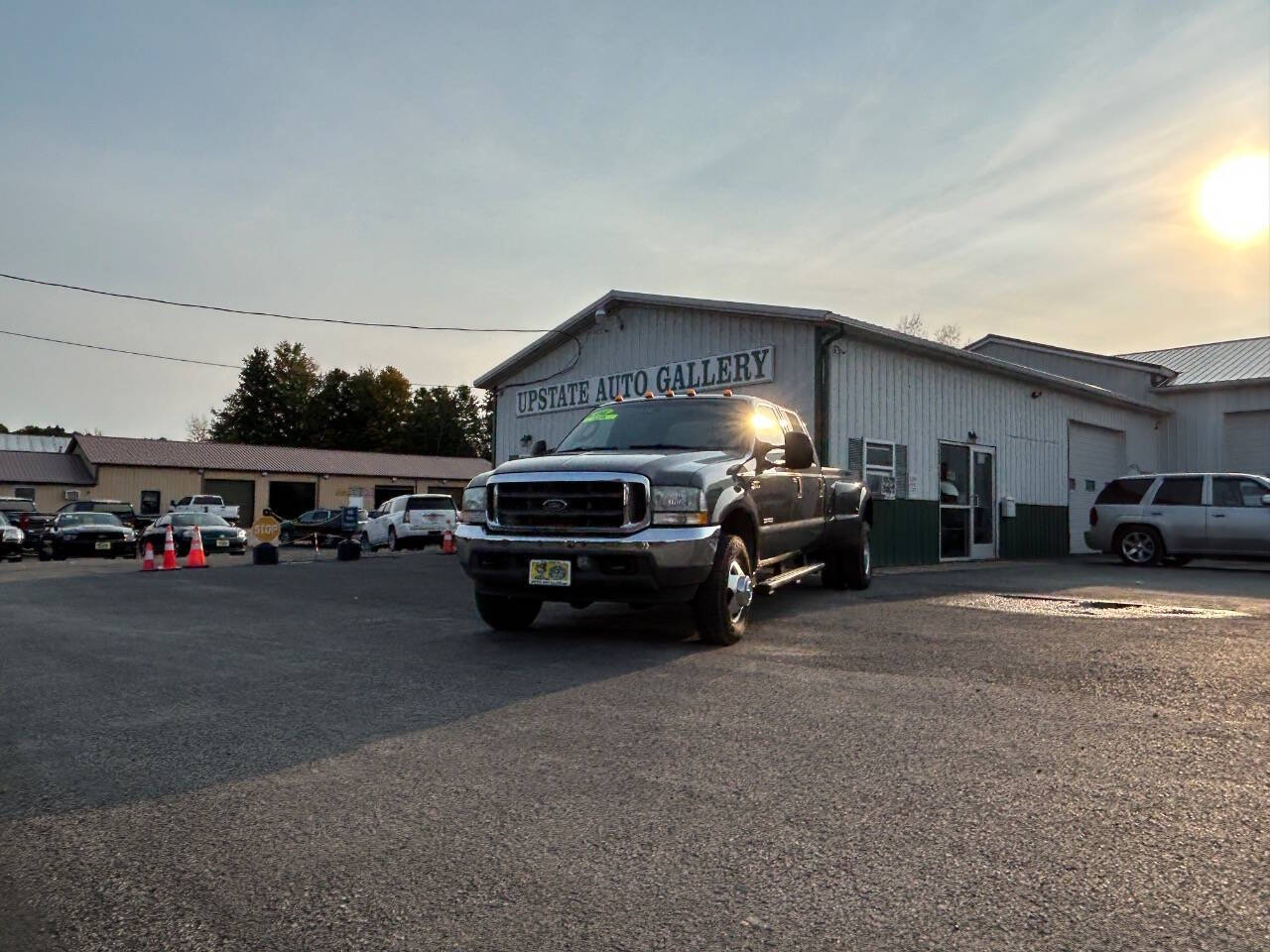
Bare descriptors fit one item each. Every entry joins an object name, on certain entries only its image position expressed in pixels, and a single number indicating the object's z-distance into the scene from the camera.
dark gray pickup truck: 6.77
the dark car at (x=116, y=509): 32.19
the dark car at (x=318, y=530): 34.34
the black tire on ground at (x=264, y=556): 18.89
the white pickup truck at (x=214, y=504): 37.53
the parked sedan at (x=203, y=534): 24.33
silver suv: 16.08
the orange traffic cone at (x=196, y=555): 18.58
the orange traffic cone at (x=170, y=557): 17.92
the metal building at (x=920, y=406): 15.59
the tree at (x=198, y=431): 93.25
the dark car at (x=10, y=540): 24.22
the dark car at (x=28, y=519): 28.28
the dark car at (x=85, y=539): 24.16
